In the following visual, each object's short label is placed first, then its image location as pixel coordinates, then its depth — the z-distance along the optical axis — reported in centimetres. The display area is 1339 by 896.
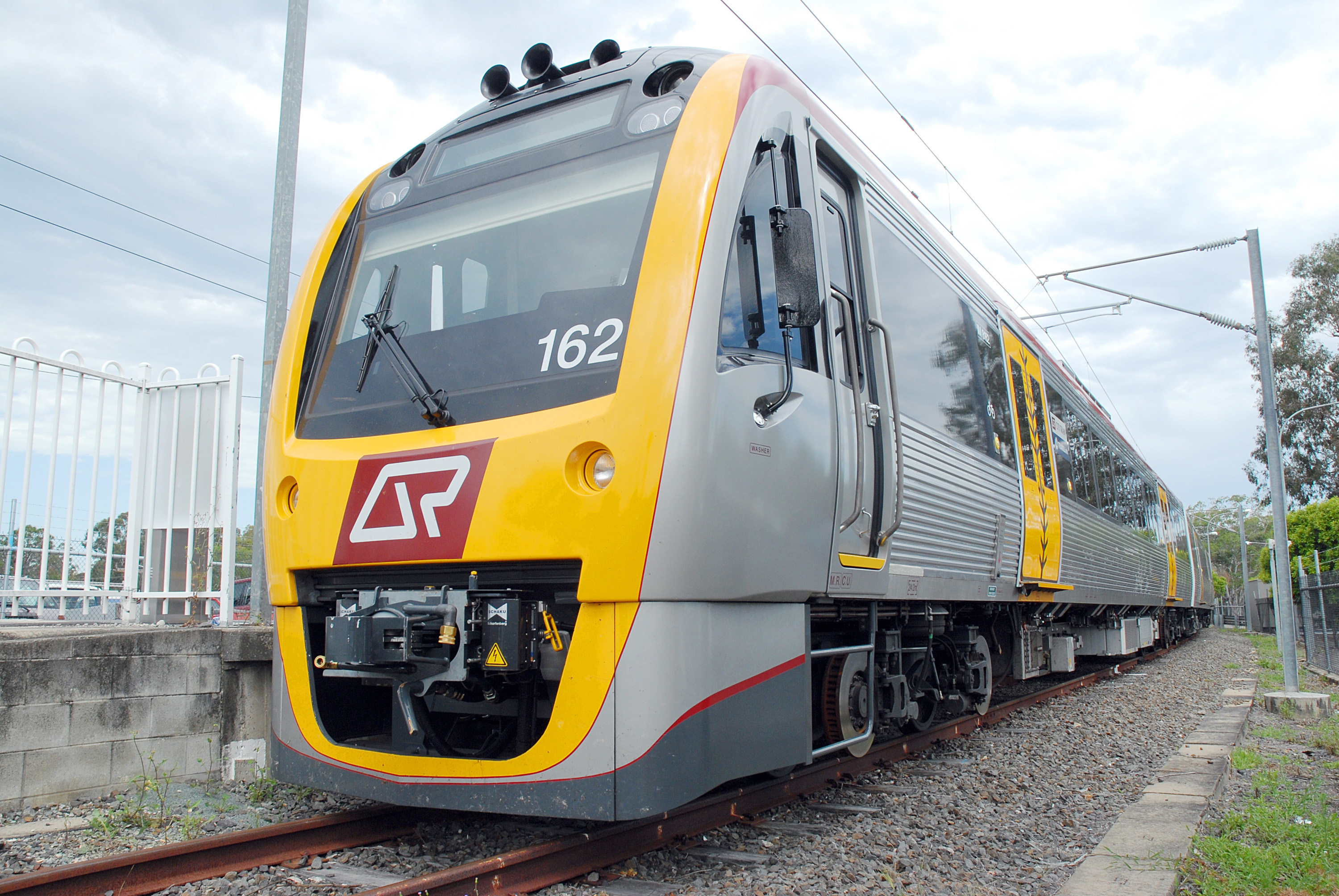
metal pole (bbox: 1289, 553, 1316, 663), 1569
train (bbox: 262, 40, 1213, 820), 322
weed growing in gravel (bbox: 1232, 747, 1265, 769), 606
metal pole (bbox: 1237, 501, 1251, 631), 3841
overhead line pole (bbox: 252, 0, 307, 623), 575
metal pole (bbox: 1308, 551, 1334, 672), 1364
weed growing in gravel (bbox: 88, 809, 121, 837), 380
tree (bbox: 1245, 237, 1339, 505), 3812
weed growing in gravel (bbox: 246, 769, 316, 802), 452
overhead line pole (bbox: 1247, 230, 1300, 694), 1094
